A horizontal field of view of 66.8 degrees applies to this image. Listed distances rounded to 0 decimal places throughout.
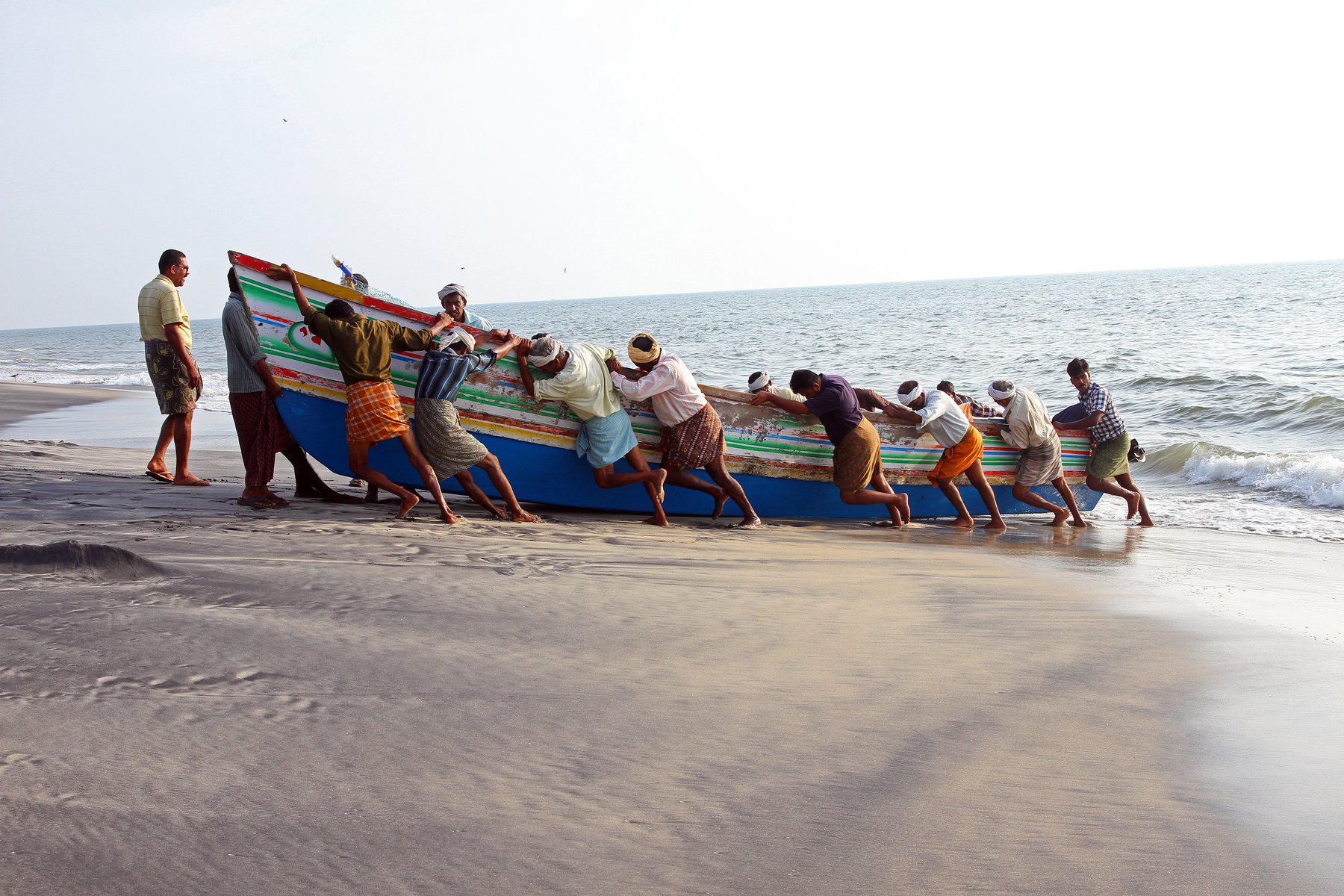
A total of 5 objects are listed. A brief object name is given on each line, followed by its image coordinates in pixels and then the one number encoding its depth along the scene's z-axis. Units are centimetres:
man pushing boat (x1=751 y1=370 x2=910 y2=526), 729
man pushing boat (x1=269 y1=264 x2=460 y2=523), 584
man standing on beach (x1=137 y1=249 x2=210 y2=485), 665
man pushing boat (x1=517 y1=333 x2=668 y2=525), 652
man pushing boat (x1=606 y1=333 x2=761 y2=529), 675
